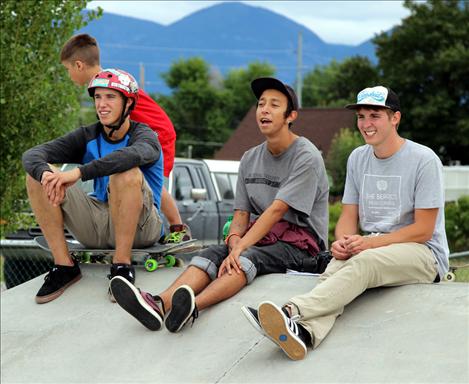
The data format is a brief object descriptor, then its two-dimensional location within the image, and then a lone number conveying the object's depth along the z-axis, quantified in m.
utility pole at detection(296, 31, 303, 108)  69.46
